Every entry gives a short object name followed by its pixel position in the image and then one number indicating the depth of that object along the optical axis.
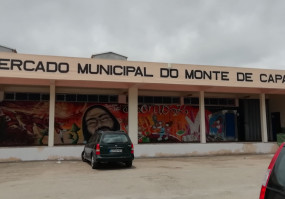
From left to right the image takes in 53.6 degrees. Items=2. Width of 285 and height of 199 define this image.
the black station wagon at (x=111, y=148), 11.70
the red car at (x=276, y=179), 3.05
